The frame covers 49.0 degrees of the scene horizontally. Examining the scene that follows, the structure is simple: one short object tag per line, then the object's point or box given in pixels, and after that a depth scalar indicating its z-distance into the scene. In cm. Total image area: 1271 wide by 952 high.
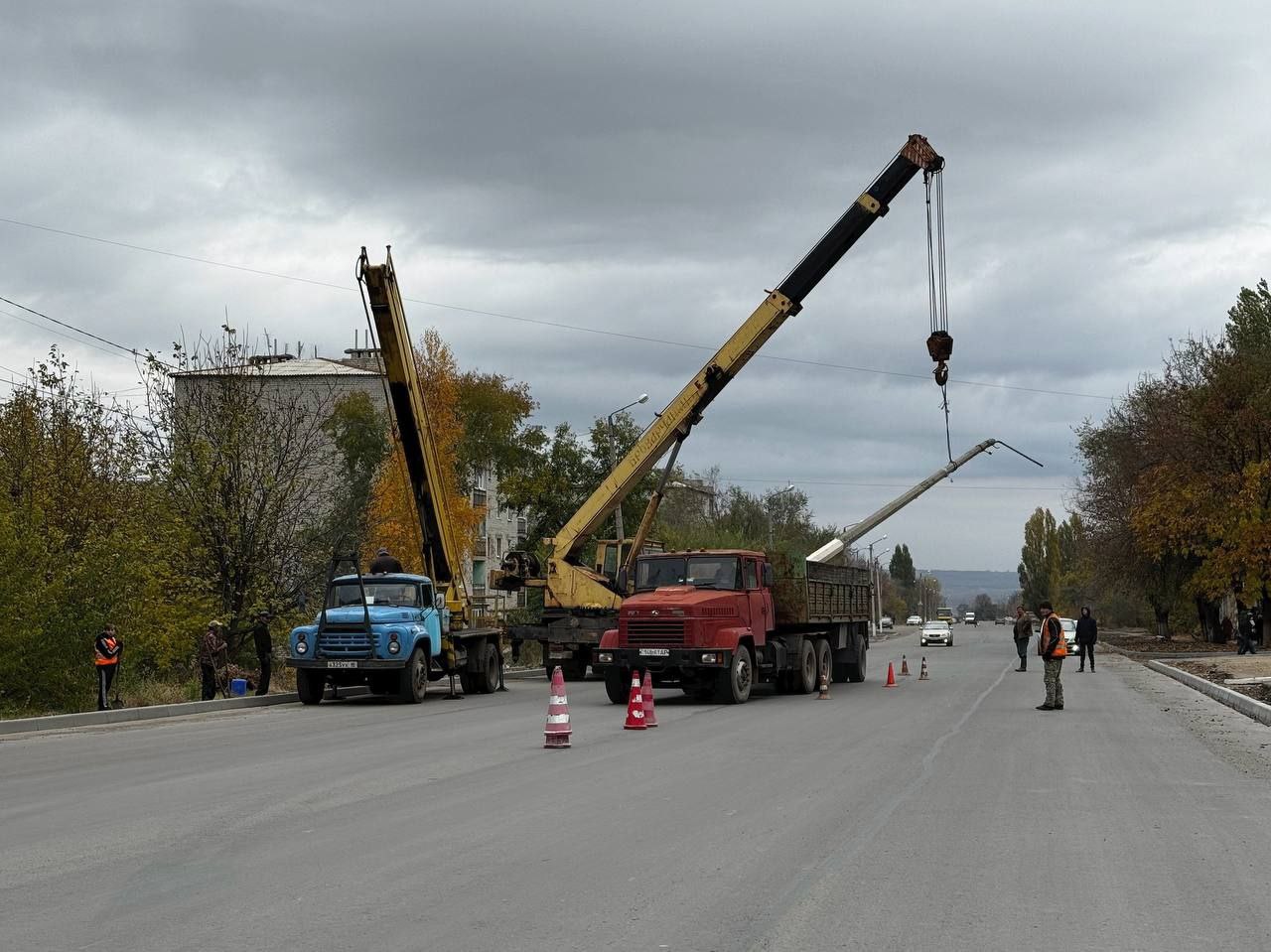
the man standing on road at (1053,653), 2084
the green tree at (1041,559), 13525
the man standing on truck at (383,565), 2689
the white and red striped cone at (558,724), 1598
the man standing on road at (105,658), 2203
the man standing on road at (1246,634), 4309
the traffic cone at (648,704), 1886
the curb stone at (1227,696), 2011
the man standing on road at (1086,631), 3598
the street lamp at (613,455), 4101
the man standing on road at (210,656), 2480
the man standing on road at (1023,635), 3794
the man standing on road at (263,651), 2656
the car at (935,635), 7148
